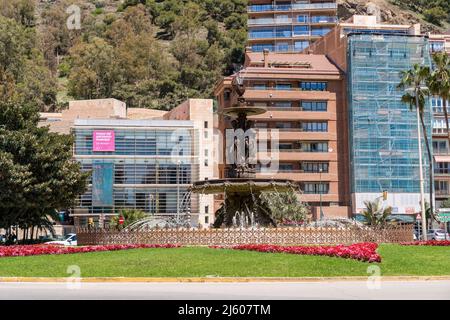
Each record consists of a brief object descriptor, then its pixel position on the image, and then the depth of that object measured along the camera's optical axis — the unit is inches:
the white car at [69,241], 1935.5
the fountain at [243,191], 1262.3
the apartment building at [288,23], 4527.6
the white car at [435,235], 2285.7
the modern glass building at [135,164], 3235.7
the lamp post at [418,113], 1937.7
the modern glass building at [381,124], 3213.6
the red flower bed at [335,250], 898.7
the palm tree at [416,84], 2062.0
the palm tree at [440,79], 1985.7
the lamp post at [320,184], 3187.5
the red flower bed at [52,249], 1101.1
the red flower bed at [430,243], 1210.8
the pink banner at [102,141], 3260.3
